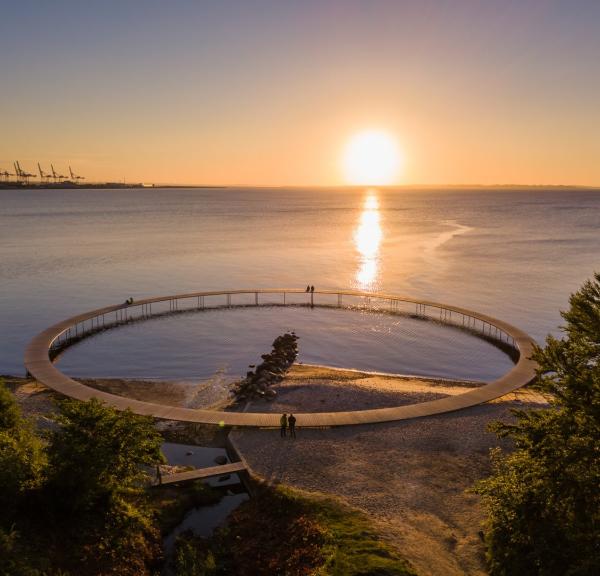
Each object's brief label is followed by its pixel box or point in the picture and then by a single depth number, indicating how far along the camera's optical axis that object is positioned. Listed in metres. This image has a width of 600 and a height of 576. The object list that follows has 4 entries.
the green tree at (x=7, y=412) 19.44
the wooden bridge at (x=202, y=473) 21.58
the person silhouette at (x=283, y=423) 24.75
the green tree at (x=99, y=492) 16.14
